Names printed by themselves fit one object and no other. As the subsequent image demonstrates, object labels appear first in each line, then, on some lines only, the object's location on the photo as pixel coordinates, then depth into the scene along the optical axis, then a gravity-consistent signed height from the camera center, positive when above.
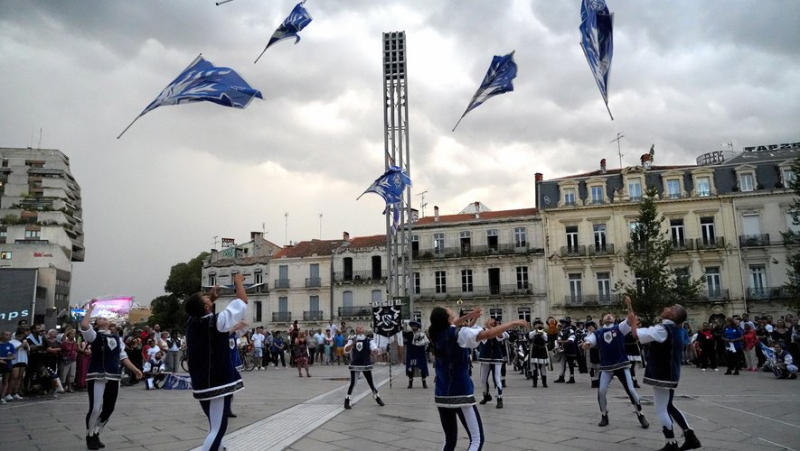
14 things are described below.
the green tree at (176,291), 62.50 +3.08
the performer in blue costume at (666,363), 7.41 -0.76
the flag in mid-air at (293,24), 14.82 +7.44
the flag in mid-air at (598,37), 11.41 +5.29
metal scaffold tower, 23.61 +8.72
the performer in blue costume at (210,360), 6.18 -0.46
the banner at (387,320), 16.89 -0.21
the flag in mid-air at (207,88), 10.95 +4.36
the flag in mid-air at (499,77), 15.98 +6.33
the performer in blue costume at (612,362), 9.39 -0.93
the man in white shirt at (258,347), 26.53 -1.41
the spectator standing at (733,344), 18.42 -1.32
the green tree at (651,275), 32.28 +1.68
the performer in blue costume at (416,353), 16.62 -1.21
